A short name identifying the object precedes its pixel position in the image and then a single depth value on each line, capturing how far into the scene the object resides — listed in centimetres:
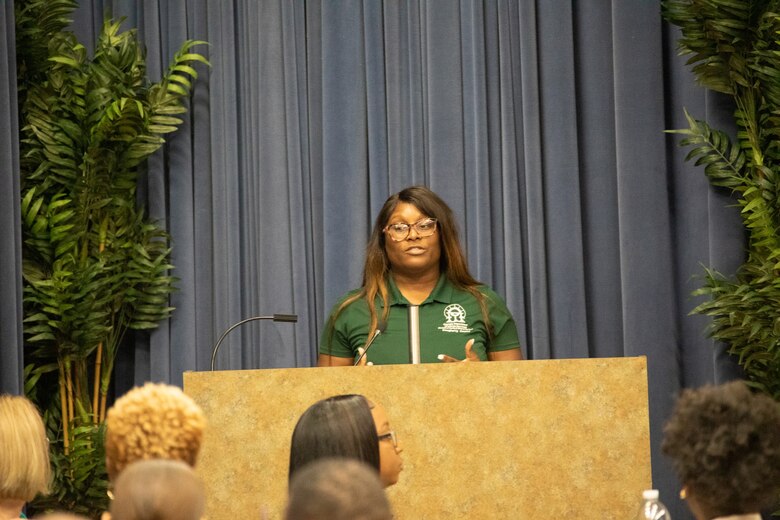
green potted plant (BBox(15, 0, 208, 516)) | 1059
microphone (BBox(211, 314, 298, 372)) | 839
